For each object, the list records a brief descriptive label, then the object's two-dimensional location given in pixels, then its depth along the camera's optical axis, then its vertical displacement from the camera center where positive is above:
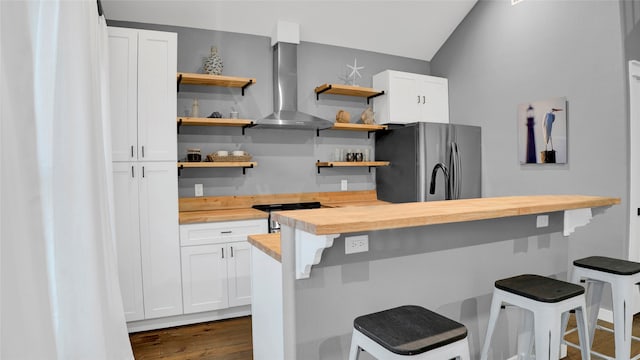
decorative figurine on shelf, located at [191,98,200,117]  3.70 +0.65
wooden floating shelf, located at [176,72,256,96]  3.56 +0.91
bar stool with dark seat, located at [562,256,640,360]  2.06 -0.61
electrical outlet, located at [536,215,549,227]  2.37 -0.30
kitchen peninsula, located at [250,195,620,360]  1.61 -0.44
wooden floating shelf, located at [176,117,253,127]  3.49 +0.51
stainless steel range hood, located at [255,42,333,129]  3.96 +0.92
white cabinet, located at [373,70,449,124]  4.44 +0.87
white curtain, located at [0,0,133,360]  0.76 -0.01
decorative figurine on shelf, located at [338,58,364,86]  4.56 +1.15
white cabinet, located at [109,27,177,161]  3.07 +0.68
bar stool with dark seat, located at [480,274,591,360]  1.68 -0.58
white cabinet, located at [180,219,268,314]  3.26 -0.72
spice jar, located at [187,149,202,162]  3.63 +0.21
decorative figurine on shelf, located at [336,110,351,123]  4.36 +0.64
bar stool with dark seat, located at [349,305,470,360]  1.27 -0.54
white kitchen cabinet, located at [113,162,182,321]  3.08 -0.47
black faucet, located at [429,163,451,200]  4.18 -0.19
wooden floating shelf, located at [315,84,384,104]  4.22 +0.93
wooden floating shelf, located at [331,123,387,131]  4.24 +0.53
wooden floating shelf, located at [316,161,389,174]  4.22 +0.13
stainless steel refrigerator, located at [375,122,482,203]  4.12 +0.14
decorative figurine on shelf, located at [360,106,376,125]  4.50 +0.65
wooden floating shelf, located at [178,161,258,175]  3.50 +0.12
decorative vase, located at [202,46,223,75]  3.71 +1.07
